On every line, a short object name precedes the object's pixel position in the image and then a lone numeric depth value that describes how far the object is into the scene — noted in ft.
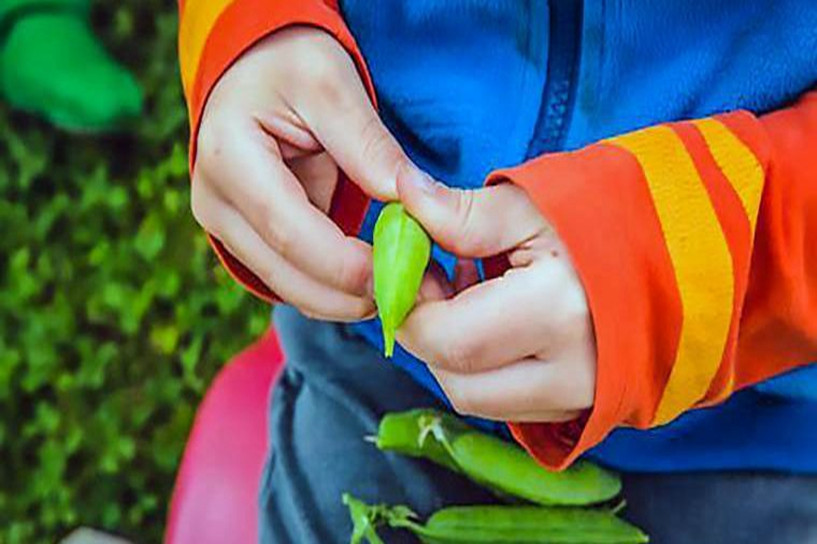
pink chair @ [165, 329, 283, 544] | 2.49
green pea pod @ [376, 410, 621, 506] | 2.18
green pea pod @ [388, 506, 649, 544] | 2.17
